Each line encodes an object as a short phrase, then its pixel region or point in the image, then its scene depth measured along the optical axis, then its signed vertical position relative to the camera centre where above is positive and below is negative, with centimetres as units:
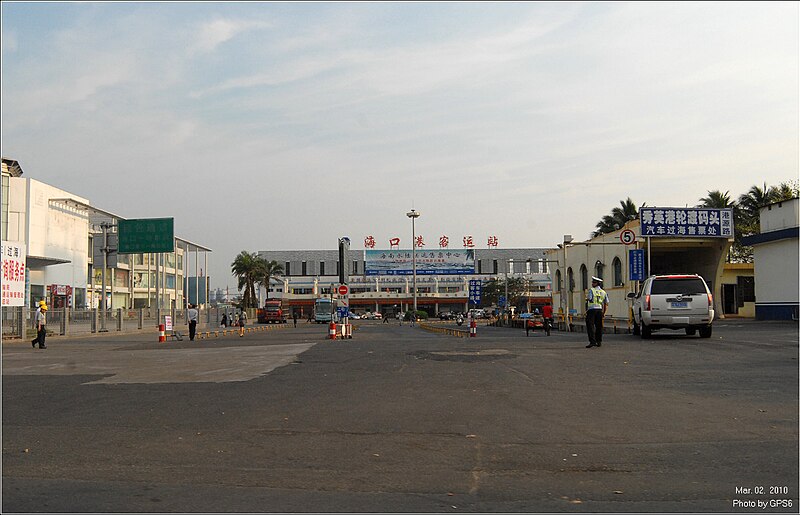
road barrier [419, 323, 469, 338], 3436 -207
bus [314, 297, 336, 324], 7588 -167
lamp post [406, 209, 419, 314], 6406 +717
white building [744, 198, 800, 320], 3553 +156
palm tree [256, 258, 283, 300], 9731 +351
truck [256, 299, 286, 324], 7588 -183
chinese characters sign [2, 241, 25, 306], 2367 +86
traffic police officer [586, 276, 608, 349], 1753 -44
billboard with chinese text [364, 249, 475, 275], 10425 +480
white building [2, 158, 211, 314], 5069 +461
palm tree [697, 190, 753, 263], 6406 +647
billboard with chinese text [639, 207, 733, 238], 4216 +416
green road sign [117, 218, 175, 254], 4956 +430
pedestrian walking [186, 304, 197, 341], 3325 -95
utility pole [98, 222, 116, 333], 4722 +336
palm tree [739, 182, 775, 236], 6262 +794
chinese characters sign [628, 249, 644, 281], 4169 +165
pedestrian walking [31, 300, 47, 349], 2577 -101
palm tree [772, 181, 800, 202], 5903 +828
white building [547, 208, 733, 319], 4581 +218
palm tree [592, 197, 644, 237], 7293 +781
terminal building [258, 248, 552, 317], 11244 +190
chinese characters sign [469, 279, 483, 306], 7006 +17
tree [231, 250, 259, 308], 9606 +323
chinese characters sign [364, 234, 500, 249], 10675 +792
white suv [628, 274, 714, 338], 2014 -32
